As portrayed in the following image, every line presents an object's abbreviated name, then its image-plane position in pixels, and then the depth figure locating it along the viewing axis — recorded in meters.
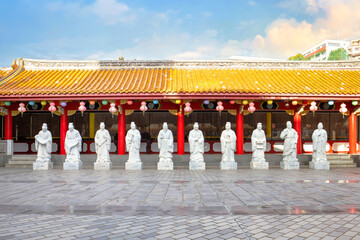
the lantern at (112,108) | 12.42
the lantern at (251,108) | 12.36
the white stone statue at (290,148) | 12.16
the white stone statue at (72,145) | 12.05
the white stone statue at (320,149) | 12.16
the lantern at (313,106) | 12.48
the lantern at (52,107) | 12.52
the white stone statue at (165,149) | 11.89
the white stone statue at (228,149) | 11.91
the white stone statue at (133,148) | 11.94
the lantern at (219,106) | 12.48
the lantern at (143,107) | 12.44
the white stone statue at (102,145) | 12.06
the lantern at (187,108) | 12.34
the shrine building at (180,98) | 12.09
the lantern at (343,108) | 12.67
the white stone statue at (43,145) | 12.19
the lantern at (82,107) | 12.65
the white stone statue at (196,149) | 11.91
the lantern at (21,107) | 12.70
